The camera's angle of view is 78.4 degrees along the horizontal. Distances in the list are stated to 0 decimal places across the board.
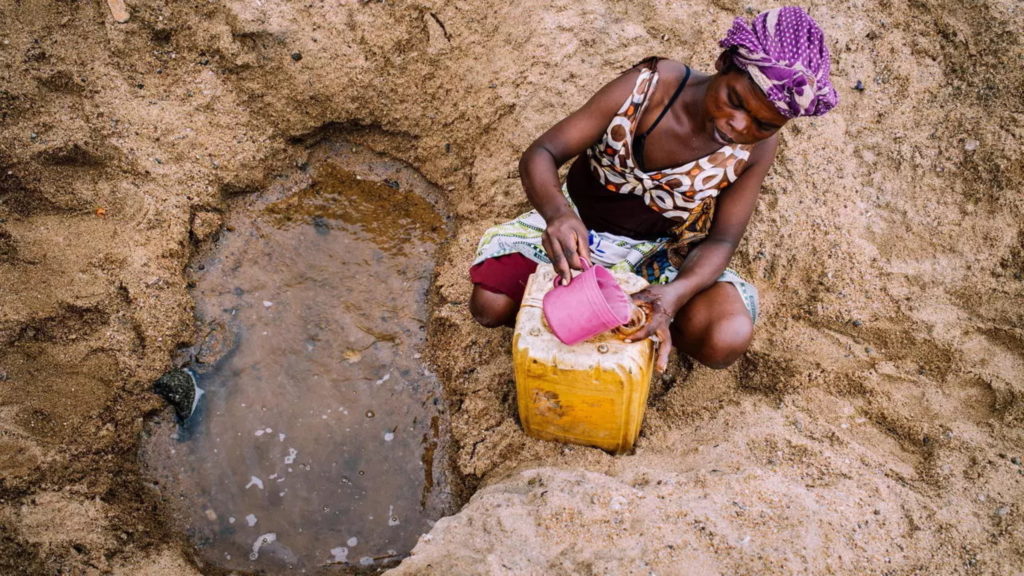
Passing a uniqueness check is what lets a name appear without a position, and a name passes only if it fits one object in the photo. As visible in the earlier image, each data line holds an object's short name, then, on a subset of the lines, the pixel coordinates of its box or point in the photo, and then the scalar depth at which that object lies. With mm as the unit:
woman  1451
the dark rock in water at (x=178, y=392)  2021
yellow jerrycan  1554
